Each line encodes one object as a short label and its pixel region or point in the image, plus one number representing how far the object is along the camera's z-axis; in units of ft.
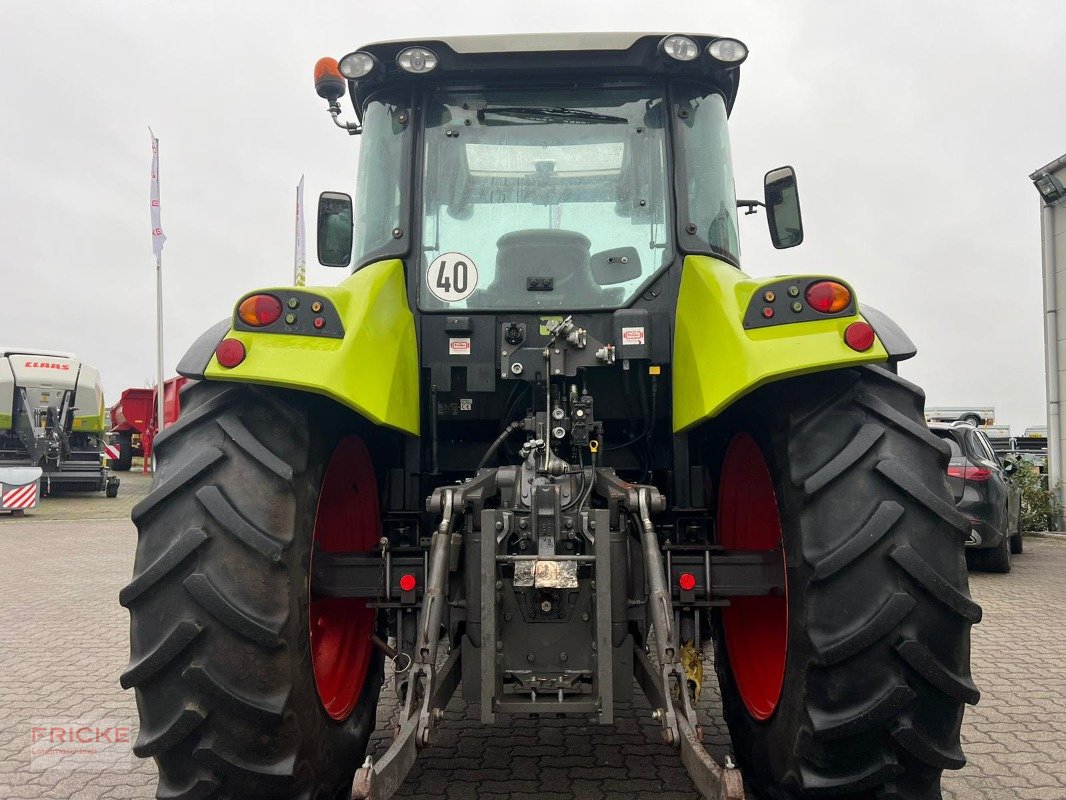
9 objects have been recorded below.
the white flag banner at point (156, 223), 67.36
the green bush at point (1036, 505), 45.24
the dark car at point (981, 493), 30.37
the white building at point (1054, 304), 44.57
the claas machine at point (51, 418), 60.44
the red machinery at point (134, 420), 85.81
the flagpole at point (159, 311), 67.77
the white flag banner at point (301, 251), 49.45
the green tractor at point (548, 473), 8.01
